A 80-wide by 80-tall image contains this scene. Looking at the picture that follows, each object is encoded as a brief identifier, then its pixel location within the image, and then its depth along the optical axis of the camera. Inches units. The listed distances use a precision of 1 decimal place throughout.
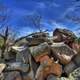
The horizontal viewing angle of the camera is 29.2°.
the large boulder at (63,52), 167.6
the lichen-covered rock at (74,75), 159.4
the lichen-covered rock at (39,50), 168.1
